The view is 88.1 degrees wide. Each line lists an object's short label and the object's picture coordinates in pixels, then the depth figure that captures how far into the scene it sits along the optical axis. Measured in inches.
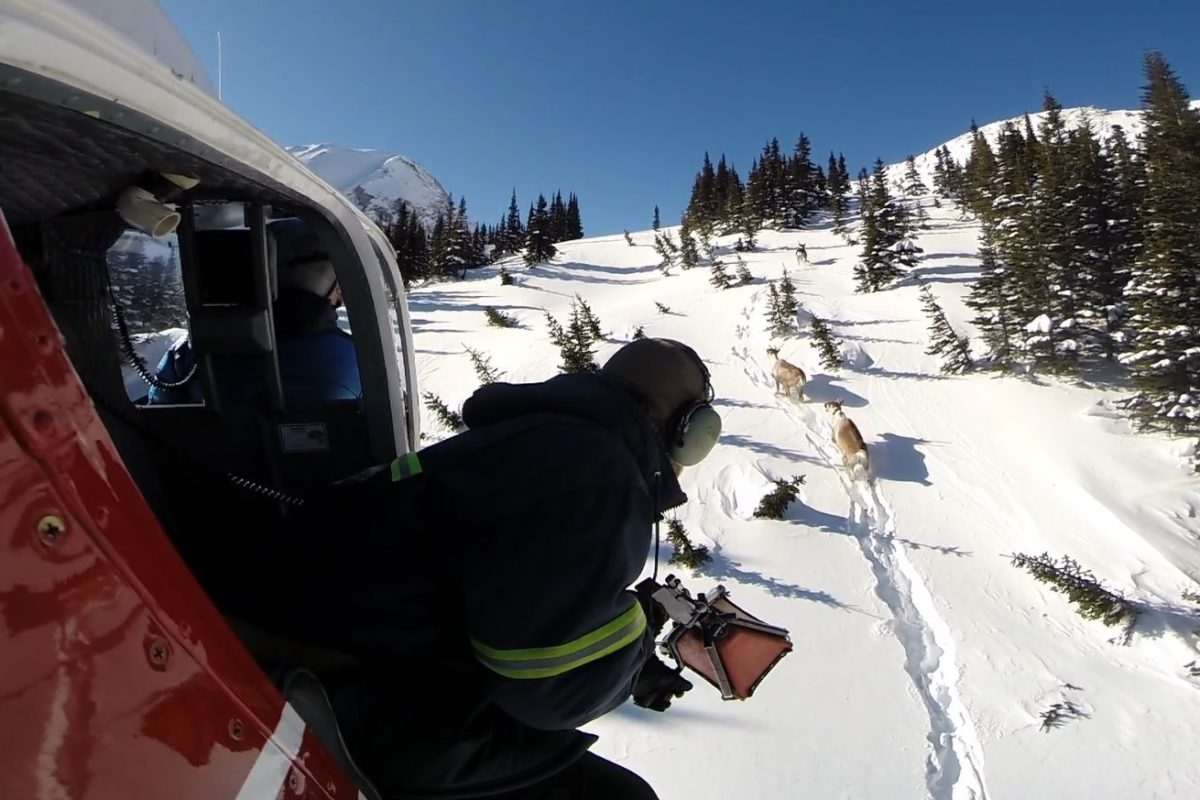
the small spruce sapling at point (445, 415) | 385.4
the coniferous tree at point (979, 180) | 1398.9
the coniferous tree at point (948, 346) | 511.2
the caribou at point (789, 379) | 463.2
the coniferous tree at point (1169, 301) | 427.5
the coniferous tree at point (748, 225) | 1228.1
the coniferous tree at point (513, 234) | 2177.7
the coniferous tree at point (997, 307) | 521.4
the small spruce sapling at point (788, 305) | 618.2
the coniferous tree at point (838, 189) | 1599.4
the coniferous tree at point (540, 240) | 1421.0
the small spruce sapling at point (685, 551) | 260.1
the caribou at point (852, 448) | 360.8
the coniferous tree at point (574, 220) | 2406.5
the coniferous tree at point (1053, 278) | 506.0
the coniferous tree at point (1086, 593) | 237.5
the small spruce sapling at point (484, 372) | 475.1
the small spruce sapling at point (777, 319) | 605.9
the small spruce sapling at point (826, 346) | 520.1
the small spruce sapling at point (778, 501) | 300.2
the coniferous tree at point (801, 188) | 1719.2
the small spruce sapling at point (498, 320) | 716.7
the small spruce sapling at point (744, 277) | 860.0
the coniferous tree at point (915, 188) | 2177.7
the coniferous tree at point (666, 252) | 1240.5
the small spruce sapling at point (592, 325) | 596.4
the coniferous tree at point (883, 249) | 818.2
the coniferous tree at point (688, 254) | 1138.0
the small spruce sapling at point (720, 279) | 860.0
